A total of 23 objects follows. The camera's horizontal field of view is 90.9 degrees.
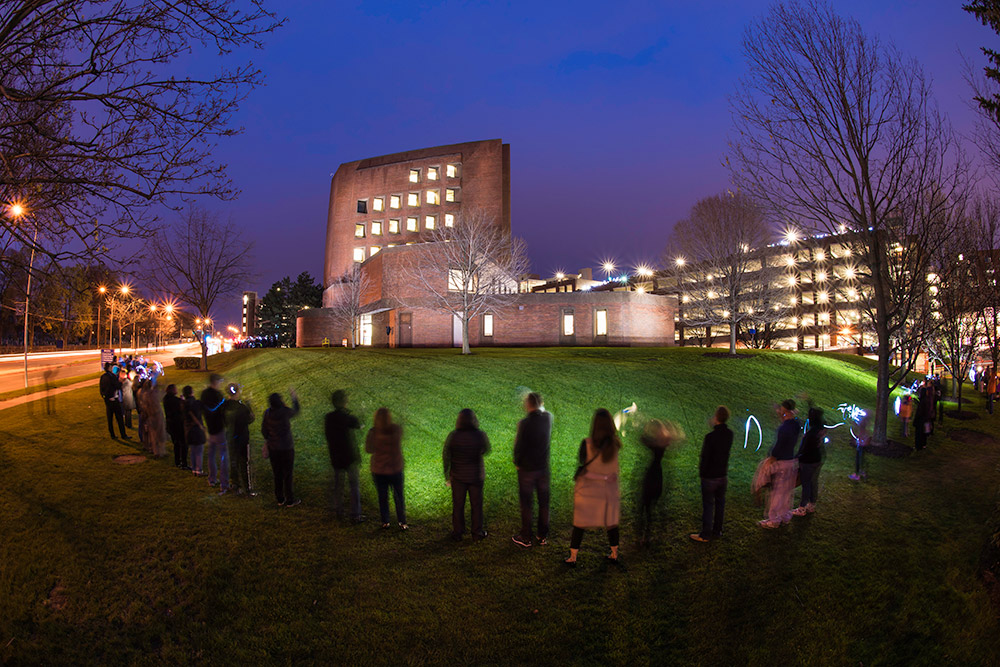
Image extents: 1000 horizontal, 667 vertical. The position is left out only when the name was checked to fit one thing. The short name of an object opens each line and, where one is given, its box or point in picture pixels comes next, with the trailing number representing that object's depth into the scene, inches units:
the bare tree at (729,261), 1083.3
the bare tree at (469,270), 1190.3
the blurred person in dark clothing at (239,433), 347.9
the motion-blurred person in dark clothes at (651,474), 267.6
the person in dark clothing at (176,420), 412.2
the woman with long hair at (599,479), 239.3
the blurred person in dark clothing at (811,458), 306.2
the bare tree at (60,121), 221.8
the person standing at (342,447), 299.9
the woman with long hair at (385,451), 284.0
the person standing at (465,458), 271.0
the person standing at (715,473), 278.8
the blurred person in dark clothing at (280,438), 319.0
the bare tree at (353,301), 1738.4
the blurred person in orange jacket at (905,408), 587.4
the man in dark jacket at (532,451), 263.3
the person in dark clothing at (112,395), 511.8
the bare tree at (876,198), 491.5
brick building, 1519.4
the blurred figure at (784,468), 295.6
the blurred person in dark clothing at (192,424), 384.8
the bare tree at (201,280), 1090.7
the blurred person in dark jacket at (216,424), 357.1
